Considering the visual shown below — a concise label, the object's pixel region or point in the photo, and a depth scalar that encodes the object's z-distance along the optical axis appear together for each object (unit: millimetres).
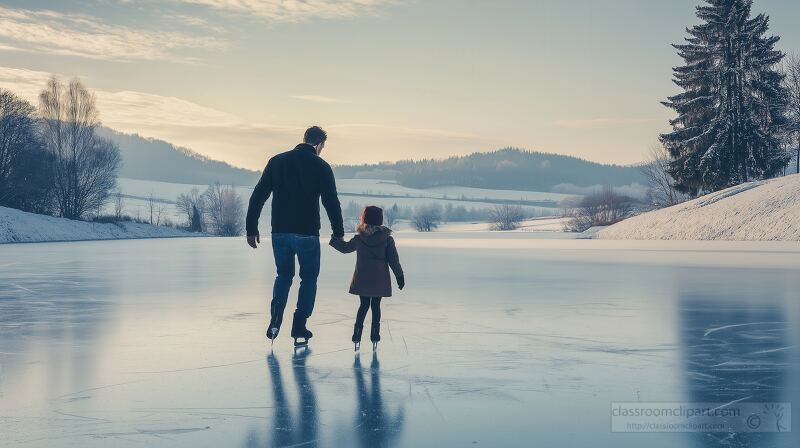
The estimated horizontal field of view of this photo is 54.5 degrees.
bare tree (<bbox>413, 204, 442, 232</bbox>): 133125
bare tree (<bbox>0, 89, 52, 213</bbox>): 66812
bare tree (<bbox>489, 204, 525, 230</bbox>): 123938
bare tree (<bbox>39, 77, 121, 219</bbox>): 72125
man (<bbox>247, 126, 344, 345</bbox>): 7664
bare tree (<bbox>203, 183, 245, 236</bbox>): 104488
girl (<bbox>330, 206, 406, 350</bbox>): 7516
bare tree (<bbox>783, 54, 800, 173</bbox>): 61250
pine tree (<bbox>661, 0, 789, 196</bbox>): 55156
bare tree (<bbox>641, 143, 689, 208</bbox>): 83500
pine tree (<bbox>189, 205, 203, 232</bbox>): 90706
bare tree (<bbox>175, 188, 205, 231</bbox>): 126744
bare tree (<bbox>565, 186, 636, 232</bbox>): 93125
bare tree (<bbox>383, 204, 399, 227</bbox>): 149375
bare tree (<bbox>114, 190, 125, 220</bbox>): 102094
